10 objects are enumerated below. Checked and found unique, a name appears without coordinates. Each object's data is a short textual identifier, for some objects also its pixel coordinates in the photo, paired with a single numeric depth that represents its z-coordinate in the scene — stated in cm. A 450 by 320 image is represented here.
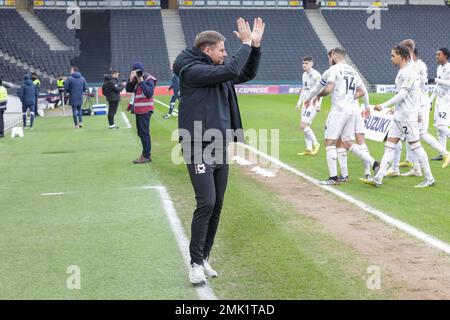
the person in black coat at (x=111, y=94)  2119
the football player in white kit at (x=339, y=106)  1018
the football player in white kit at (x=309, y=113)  1377
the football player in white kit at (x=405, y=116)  972
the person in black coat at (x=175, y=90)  2616
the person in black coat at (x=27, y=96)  2375
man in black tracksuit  543
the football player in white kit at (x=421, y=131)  1075
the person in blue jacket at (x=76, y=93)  2278
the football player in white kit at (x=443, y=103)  1288
